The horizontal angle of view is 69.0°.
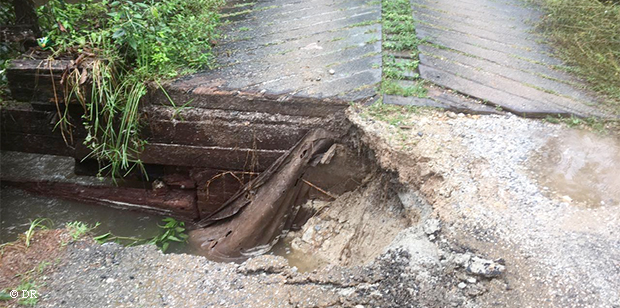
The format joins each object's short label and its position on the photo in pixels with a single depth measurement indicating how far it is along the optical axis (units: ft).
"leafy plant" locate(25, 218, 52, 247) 8.33
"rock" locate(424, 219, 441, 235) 7.41
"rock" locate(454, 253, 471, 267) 6.79
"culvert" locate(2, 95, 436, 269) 9.68
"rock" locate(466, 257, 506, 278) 6.59
